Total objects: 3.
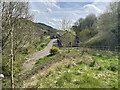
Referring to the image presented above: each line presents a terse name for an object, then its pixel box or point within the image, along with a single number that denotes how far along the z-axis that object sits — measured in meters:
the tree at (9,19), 5.65
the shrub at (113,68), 6.22
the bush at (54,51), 15.35
